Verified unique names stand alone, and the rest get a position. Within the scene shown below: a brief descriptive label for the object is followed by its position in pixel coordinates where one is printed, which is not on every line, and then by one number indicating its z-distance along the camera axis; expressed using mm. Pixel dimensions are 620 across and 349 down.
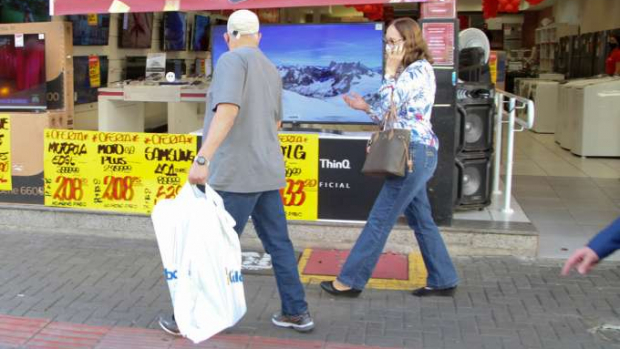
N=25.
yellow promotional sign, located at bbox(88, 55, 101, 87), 7371
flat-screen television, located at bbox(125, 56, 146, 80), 8273
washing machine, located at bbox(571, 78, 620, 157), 9766
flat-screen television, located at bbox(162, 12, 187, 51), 8959
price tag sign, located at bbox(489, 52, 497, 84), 7824
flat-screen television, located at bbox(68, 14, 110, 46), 7105
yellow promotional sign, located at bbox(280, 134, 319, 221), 5595
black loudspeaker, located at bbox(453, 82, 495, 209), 5840
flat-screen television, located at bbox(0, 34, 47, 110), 6047
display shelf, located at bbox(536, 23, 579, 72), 16166
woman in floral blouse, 4145
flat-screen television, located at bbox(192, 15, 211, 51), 9621
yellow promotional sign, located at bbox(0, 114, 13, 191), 6129
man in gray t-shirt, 3619
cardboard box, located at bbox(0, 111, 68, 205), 6082
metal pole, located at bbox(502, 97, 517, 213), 5911
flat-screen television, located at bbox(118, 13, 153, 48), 8062
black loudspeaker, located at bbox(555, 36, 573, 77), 15586
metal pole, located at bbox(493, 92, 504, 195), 6449
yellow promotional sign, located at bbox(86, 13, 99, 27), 7333
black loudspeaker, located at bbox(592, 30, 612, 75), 12836
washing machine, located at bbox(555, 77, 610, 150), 10430
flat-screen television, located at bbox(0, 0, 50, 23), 7184
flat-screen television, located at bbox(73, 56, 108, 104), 7074
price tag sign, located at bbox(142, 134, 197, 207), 5750
